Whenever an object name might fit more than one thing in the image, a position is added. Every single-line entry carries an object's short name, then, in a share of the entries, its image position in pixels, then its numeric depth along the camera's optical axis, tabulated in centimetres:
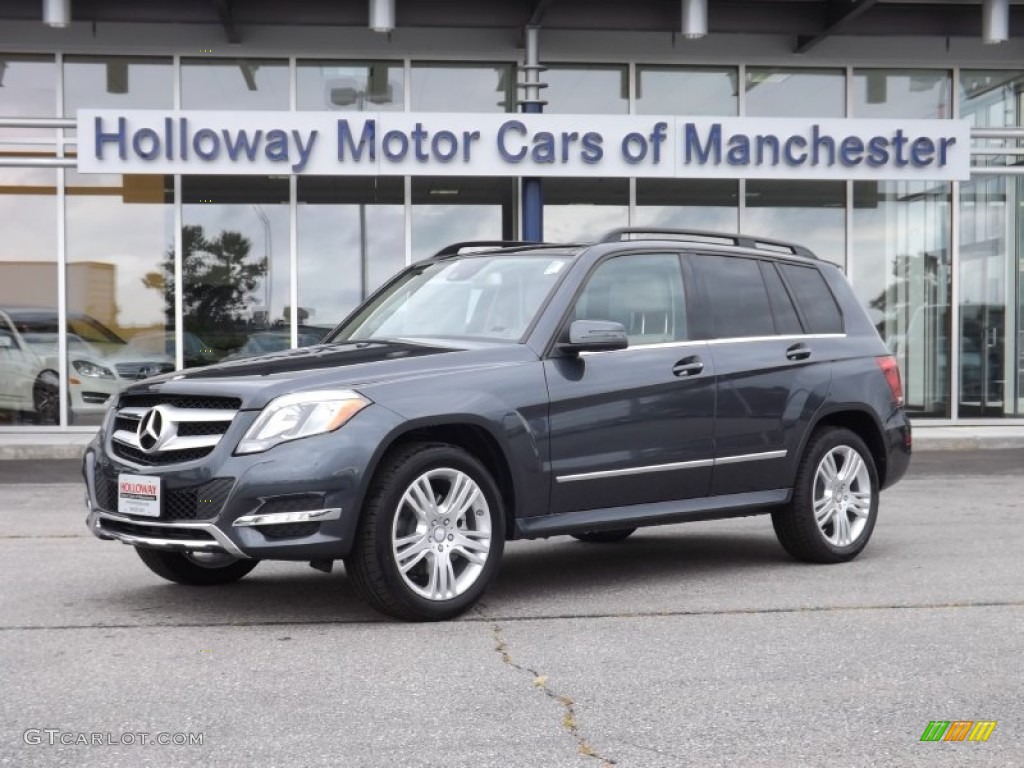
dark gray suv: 557
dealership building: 1661
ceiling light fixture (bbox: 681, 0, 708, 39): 1641
